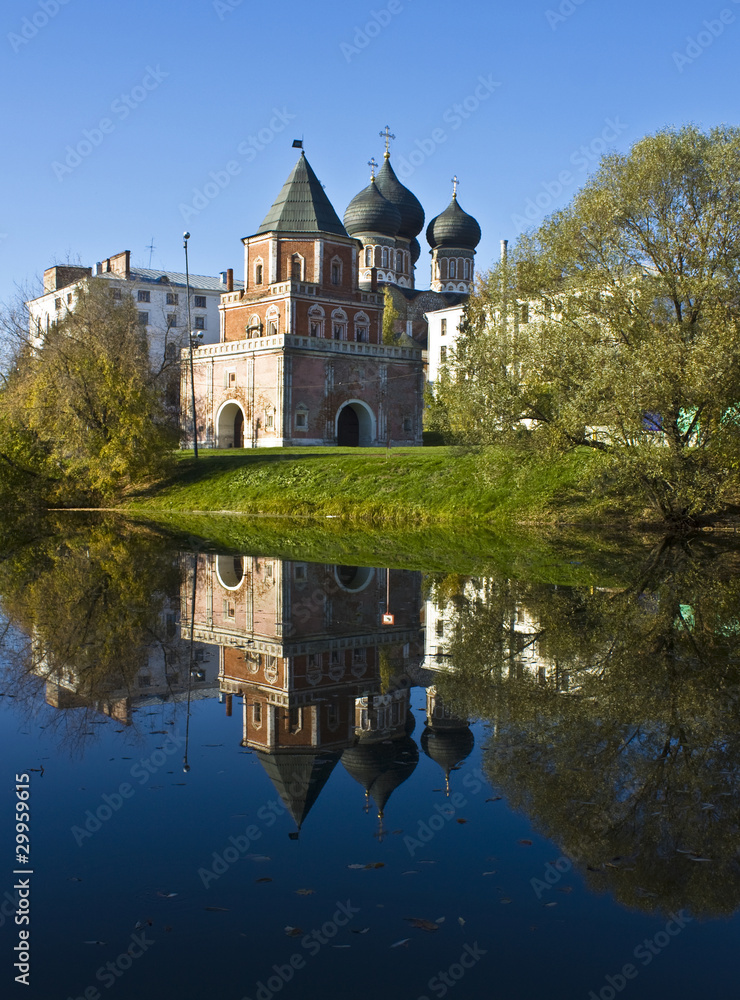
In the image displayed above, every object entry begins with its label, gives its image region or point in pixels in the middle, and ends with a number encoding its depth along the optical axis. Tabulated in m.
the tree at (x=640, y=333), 20.42
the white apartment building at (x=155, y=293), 77.00
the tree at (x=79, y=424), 33.81
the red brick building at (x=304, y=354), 47.88
